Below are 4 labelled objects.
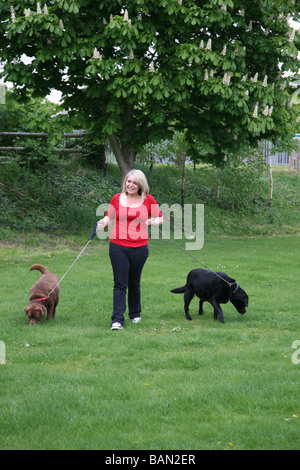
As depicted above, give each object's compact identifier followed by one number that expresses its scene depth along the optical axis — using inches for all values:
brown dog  582.6
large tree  1091.3
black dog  599.5
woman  563.2
